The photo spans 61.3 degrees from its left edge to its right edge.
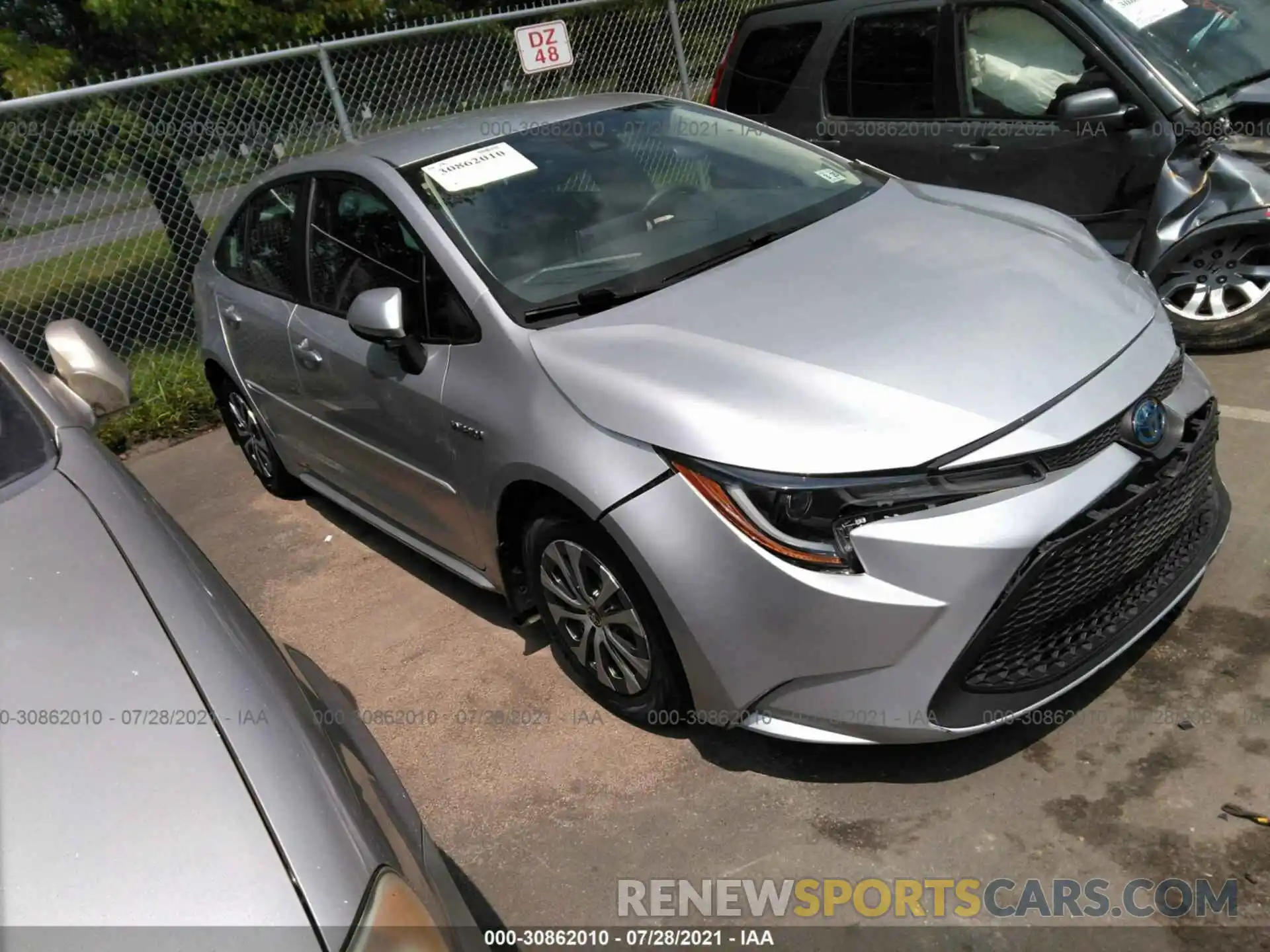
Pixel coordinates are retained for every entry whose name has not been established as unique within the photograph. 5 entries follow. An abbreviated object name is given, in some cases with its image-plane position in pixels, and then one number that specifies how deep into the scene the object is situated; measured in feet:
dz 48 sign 24.58
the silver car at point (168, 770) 4.78
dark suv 14.97
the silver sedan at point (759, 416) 8.06
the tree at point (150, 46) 23.04
